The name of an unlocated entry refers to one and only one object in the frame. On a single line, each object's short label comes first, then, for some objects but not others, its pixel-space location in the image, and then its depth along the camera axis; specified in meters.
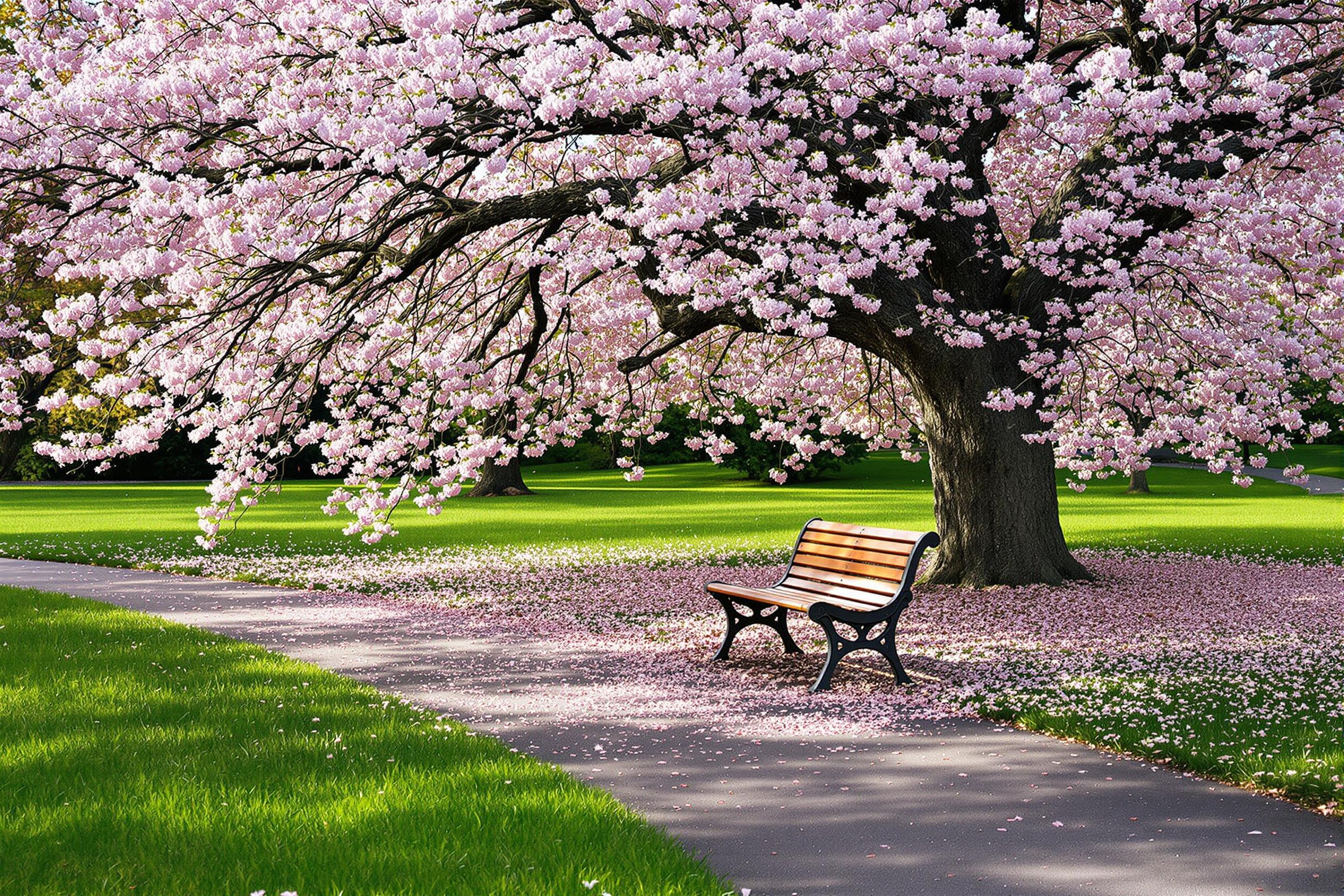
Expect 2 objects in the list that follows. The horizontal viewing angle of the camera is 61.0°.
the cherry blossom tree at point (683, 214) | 8.28
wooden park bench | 7.63
